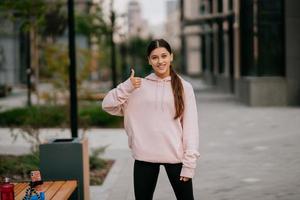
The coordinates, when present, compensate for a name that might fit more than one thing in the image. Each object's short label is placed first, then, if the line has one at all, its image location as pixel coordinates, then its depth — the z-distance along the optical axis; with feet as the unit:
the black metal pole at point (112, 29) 84.63
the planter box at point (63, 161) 20.24
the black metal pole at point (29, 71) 75.15
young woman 14.47
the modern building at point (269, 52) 74.90
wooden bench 17.01
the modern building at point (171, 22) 479.00
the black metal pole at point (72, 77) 29.53
